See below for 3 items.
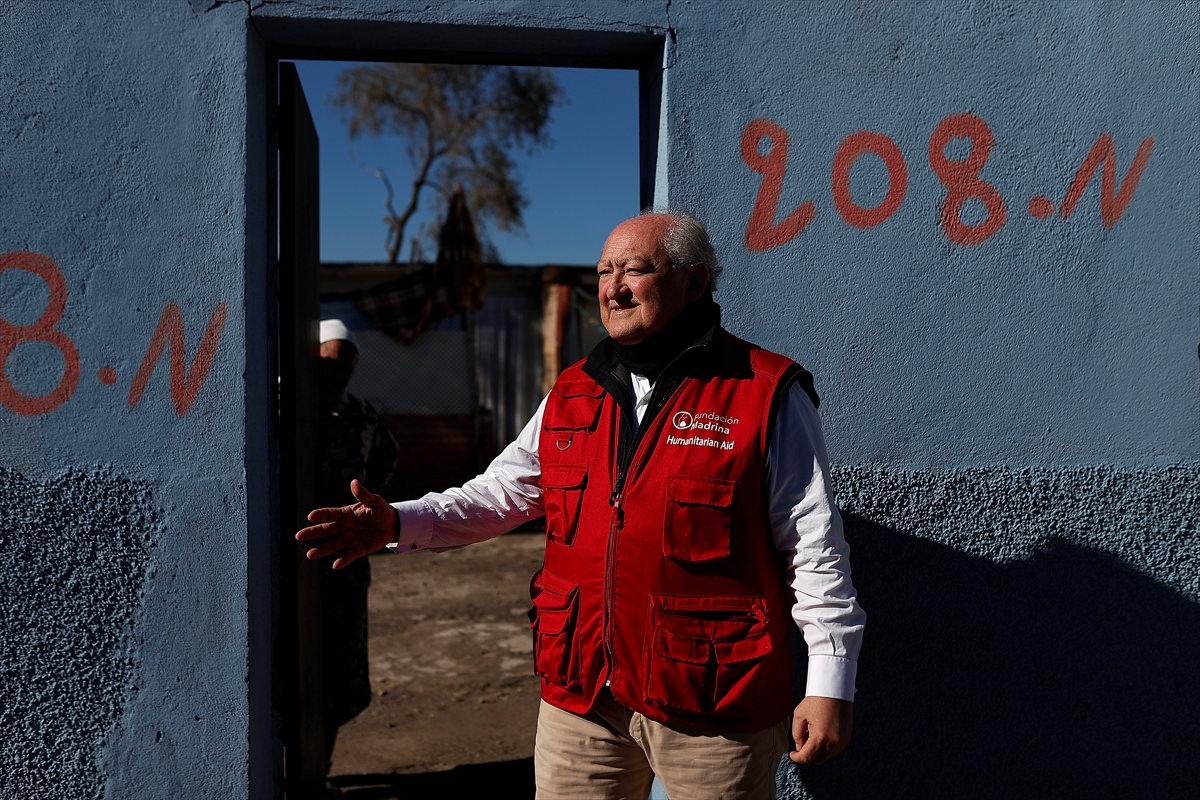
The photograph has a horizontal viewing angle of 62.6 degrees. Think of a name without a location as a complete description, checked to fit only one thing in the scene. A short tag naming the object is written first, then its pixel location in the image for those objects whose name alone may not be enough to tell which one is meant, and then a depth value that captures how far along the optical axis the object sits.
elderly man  2.04
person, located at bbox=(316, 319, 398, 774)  3.76
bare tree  23.06
